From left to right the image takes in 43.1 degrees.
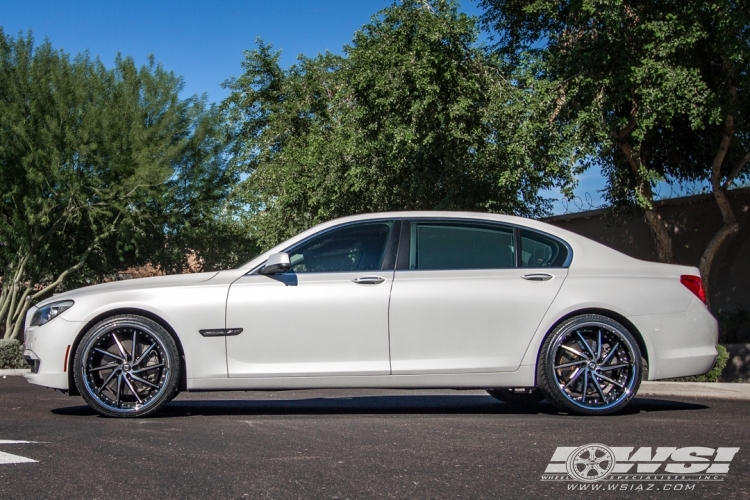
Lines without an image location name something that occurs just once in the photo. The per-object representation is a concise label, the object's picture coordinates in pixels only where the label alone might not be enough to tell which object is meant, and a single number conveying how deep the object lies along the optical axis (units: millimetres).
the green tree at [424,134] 15094
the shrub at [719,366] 11375
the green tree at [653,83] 13680
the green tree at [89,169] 21172
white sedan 7184
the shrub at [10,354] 18562
